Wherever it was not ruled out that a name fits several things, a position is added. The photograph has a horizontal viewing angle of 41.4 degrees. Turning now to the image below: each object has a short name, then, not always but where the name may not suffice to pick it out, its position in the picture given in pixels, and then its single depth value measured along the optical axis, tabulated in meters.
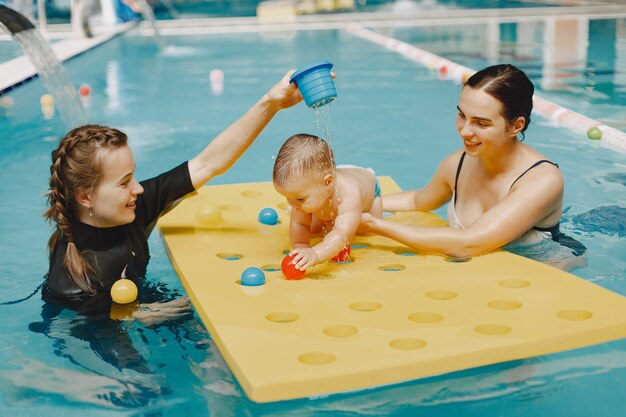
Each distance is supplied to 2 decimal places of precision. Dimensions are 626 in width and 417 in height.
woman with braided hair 3.12
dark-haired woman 3.38
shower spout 5.38
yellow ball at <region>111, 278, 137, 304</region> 3.29
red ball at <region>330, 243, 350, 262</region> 3.49
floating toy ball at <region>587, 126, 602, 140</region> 6.58
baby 3.22
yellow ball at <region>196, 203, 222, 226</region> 4.03
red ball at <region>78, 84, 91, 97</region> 9.31
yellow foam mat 2.44
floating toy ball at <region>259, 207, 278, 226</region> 4.09
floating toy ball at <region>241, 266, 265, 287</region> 3.15
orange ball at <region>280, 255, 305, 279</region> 3.19
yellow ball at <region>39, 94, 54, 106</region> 8.52
